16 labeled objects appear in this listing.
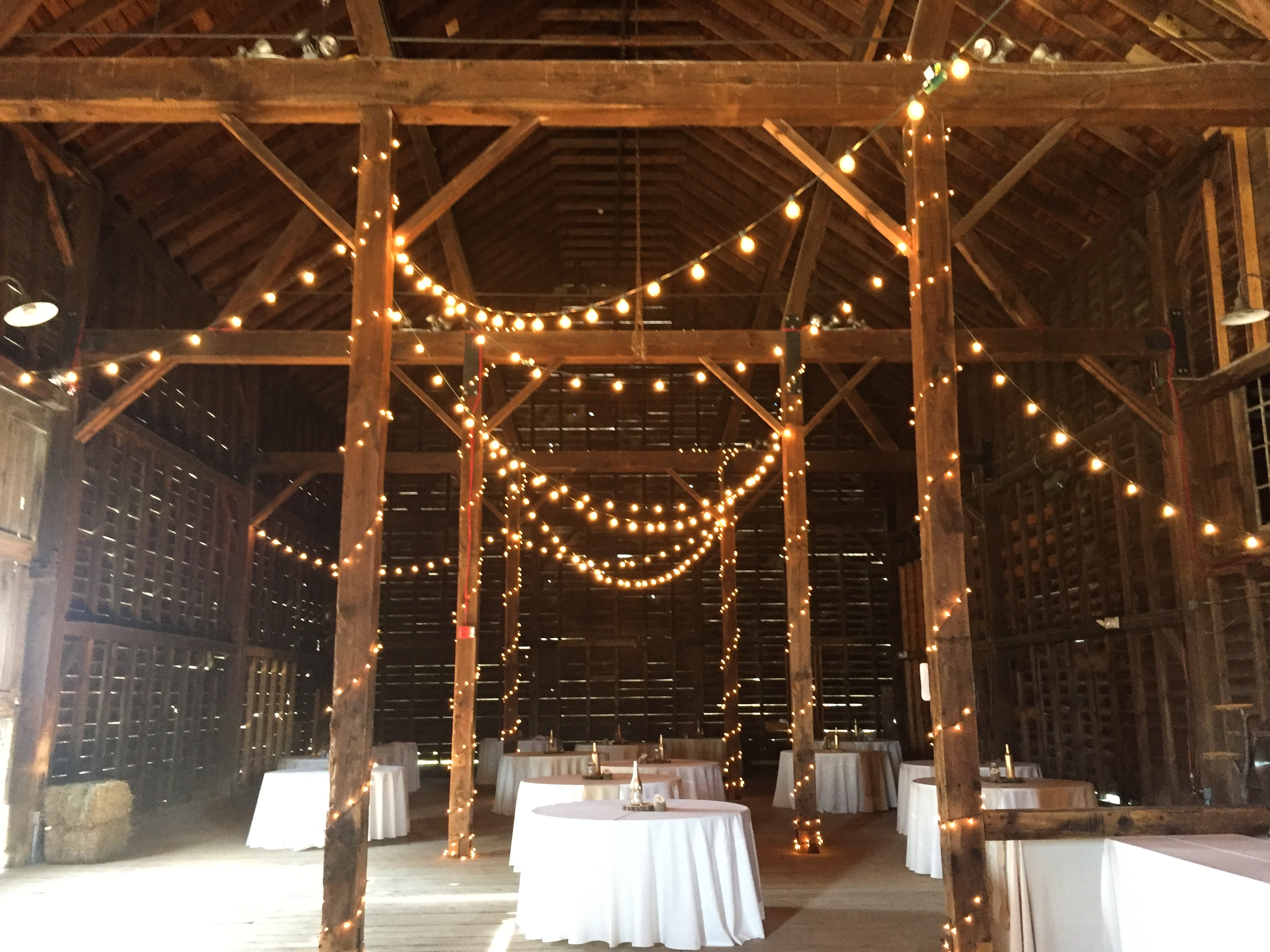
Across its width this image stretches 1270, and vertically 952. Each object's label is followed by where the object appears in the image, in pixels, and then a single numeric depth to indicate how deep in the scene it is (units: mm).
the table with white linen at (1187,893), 3051
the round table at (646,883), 4832
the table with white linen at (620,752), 11352
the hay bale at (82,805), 7504
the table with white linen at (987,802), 6625
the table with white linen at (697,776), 8500
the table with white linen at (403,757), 12031
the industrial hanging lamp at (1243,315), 6484
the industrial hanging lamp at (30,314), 6062
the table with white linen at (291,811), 8086
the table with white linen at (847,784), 10719
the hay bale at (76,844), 7516
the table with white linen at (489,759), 14062
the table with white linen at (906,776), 8836
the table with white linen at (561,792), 6812
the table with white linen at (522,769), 9922
